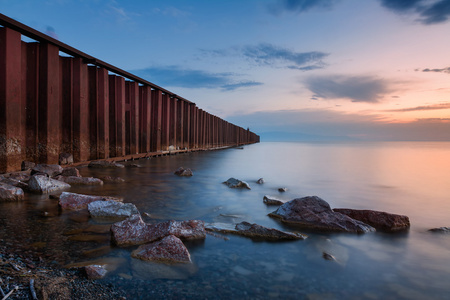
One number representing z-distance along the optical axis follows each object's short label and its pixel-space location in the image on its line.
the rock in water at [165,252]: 2.08
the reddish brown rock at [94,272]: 1.78
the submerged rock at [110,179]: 5.39
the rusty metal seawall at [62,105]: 5.46
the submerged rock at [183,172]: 6.88
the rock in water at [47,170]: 5.23
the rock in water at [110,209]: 3.06
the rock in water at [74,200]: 3.28
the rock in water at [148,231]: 2.39
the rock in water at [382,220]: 3.22
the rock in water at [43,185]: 4.04
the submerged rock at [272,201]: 4.18
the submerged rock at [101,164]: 7.56
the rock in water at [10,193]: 3.46
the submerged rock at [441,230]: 3.23
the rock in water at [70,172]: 5.25
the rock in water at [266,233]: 2.68
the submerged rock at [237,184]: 5.59
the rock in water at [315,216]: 3.04
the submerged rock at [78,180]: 4.88
